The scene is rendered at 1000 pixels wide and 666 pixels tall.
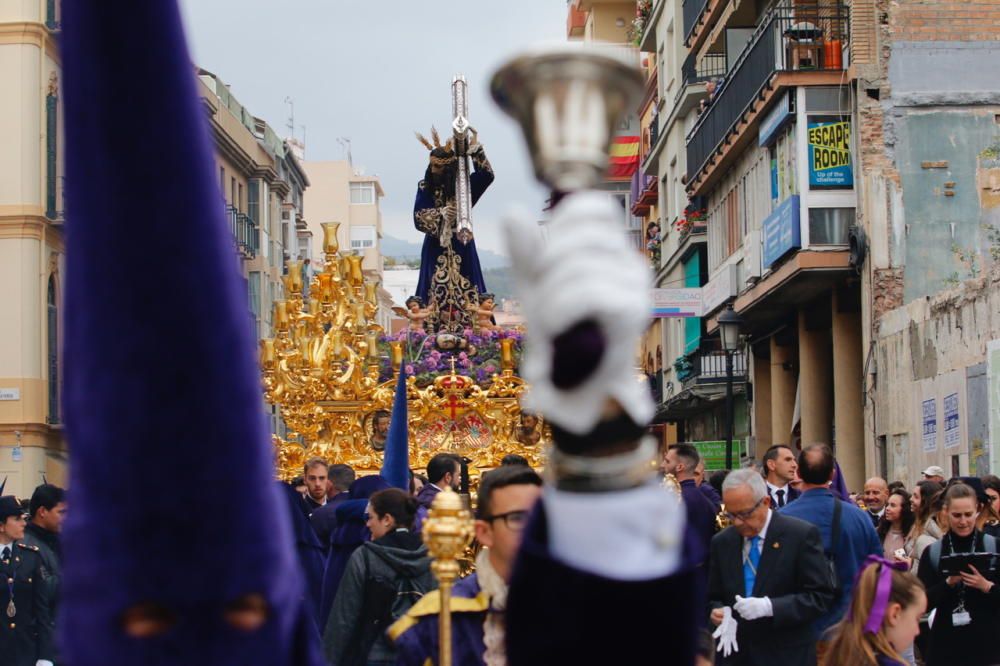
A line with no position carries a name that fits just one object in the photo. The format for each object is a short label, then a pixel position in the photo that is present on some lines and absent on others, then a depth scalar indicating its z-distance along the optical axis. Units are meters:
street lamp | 23.11
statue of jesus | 15.82
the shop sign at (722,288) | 35.69
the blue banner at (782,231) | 28.44
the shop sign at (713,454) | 36.00
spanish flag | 47.67
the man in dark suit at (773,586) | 8.55
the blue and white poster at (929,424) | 23.12
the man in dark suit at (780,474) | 11.03
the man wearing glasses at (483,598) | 5.17
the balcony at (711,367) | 40.69
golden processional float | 13.76
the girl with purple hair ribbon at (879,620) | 6.43
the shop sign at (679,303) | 29.95
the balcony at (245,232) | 53.22
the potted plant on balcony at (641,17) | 51.47
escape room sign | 28.16
